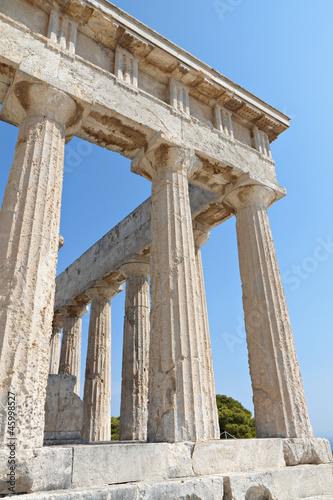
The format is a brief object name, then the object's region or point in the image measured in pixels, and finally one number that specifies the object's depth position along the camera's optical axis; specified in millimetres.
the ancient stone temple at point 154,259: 5508
